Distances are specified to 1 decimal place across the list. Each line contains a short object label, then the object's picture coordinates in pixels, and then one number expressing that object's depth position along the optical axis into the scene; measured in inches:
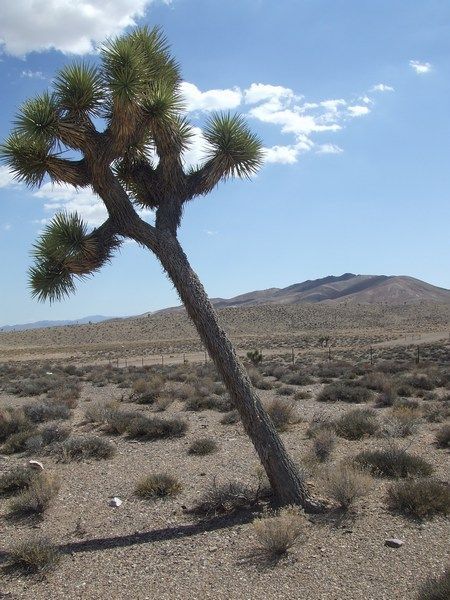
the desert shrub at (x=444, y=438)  426.0
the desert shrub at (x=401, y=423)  463.2
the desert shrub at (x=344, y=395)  691.4
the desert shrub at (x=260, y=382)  851.4
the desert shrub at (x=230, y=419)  552.7
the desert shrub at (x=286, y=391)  781.3
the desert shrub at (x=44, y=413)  587.5
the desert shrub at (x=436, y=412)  525.7
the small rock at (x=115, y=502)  322.7
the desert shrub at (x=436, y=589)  178.5
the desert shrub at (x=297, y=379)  898.7
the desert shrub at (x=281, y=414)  515.6
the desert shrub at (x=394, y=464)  343.0
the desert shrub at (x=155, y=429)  506.9
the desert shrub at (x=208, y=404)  643.5
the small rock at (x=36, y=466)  376.5
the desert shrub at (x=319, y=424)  469.6
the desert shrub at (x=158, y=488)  333.4
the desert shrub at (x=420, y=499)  275.6
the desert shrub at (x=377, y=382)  753.0
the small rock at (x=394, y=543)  243.4
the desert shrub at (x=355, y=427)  462.5
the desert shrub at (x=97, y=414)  573.9
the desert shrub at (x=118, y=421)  527.2
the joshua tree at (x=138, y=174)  289.6
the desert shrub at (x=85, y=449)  428.1
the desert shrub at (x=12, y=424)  518.2
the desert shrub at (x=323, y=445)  395.4
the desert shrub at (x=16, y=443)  466.0
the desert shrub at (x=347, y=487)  285.7
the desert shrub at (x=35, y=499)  313.9
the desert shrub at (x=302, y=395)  730.2
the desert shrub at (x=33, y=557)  237.6
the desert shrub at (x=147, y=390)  723.4
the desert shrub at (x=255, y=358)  1339.4
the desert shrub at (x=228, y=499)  299.9
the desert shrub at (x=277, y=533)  238.8
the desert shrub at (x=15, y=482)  351.7
